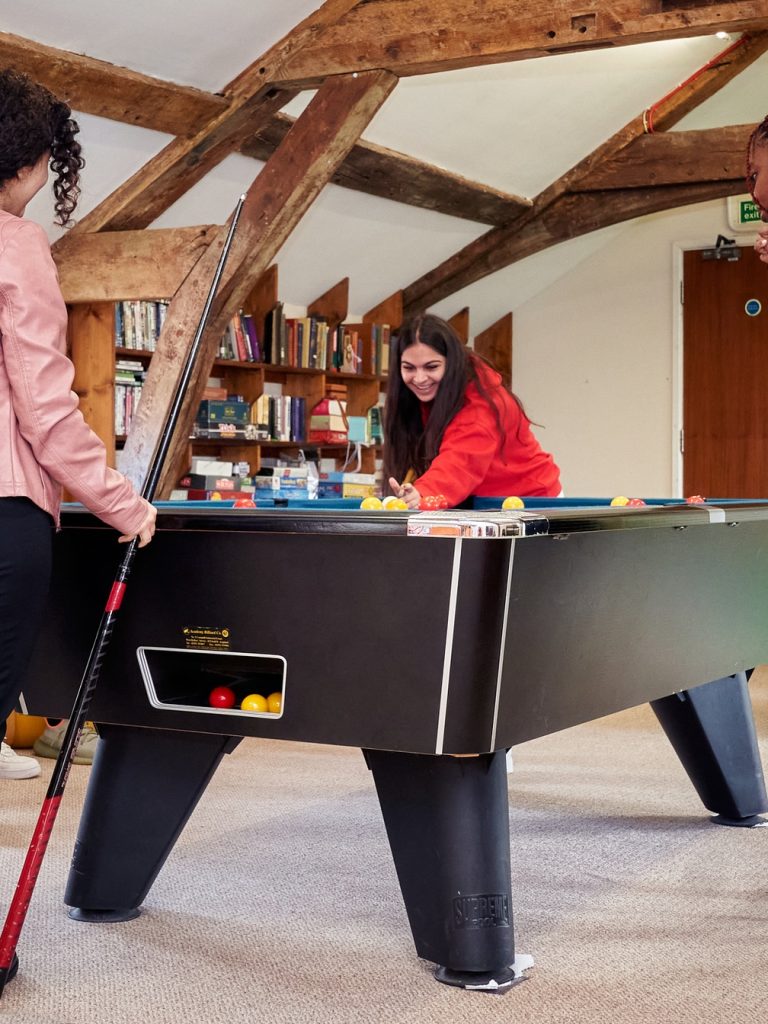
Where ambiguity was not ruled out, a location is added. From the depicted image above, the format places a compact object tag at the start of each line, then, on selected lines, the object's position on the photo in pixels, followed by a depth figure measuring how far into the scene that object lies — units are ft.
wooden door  27.37
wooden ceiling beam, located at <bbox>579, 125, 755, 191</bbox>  24.64
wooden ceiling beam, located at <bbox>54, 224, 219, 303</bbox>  18.88
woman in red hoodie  11.50
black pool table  6.56
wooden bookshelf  20.53
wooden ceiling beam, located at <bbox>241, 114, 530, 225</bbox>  20.57
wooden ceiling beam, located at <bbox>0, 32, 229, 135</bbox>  16.58
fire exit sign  26.86
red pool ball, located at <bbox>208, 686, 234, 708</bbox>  7.44
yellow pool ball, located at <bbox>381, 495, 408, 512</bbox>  8.90
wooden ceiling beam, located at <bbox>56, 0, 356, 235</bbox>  18.56
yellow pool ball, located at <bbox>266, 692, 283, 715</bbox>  7.19
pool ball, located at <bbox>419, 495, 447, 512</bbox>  10.62
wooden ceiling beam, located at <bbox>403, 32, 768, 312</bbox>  25.07
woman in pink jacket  6.35
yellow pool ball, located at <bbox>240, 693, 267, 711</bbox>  7.20
